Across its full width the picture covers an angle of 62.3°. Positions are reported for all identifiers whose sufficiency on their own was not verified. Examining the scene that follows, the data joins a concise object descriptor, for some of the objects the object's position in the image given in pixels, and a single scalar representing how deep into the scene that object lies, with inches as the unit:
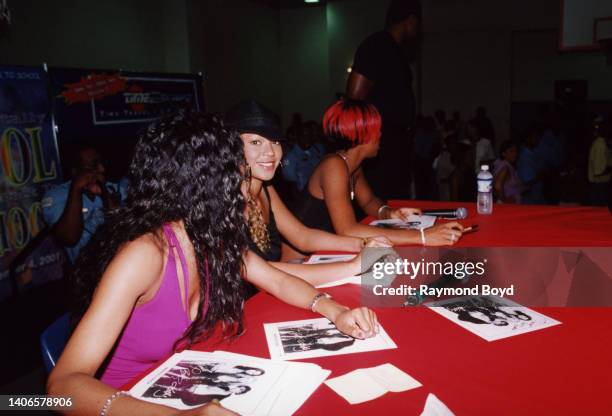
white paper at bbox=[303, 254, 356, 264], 71.7
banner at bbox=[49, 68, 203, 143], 166.7
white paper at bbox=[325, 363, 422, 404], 37.8
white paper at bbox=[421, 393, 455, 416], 34.7
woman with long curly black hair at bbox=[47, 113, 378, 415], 43.9
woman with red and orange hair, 91.7
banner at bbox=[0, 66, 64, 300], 147.8
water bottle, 100.8
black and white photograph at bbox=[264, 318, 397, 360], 44.9
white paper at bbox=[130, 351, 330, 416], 36.8
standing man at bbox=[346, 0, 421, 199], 128.3
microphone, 98.6
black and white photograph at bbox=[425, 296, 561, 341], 47.8
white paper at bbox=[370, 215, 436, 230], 91.6
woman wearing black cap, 65.6
